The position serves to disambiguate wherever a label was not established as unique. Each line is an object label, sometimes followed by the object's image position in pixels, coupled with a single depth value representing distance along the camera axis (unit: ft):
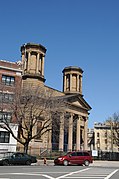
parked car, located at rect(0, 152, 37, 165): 108.47
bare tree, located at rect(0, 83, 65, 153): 135.23
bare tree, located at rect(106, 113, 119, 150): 248.32
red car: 114.93
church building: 217.15
